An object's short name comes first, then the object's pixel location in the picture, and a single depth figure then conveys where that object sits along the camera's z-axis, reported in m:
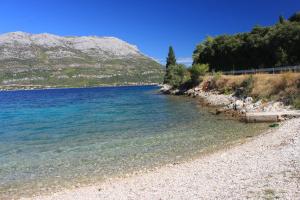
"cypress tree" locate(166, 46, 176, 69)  93.58
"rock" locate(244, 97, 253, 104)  29.44
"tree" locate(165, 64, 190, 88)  63.24
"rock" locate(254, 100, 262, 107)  27.32
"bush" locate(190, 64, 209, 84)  54.36
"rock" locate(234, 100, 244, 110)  28.68
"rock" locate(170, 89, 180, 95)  63.13
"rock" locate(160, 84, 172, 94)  68.92
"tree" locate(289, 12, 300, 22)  53.67
